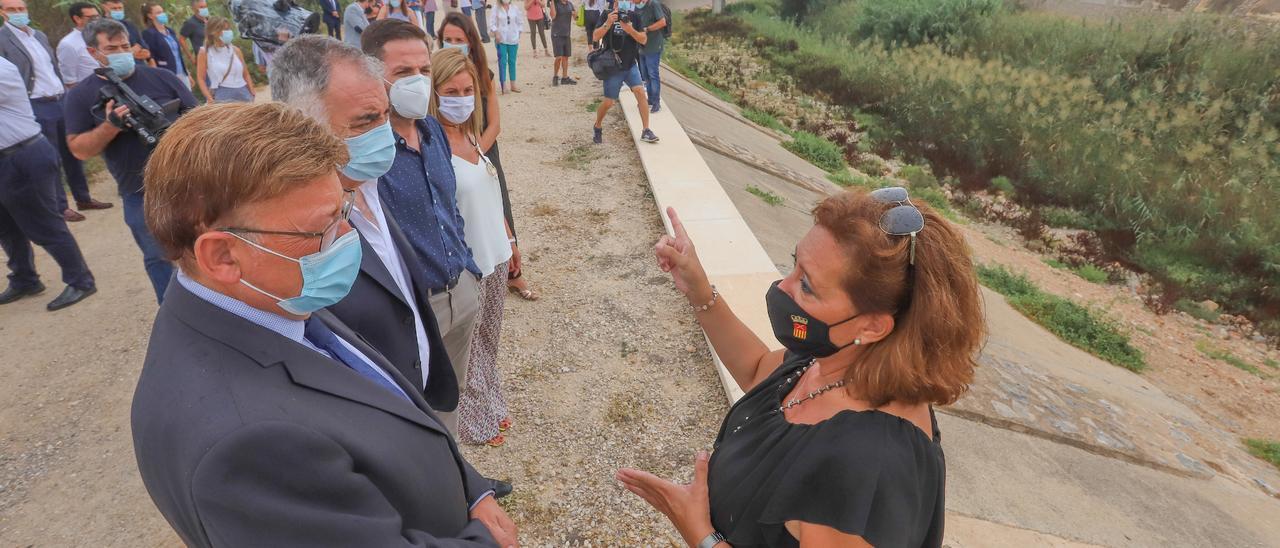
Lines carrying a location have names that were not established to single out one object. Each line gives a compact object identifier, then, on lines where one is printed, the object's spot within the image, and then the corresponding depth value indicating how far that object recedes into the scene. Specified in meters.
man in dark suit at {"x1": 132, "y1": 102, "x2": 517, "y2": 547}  1.18
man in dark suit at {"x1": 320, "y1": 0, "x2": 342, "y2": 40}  13.42
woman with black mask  1.60
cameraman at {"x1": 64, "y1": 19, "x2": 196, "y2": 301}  4.05
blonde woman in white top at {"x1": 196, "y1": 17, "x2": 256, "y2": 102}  7.02
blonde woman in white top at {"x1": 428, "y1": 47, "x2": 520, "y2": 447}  3.28
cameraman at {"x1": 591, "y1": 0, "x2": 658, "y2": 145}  8.08
